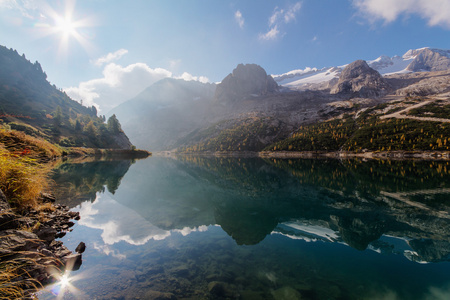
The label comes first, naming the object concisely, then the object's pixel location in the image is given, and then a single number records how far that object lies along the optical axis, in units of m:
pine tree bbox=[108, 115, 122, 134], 138.88
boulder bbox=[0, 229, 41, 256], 5.32
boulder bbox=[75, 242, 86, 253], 10.01
